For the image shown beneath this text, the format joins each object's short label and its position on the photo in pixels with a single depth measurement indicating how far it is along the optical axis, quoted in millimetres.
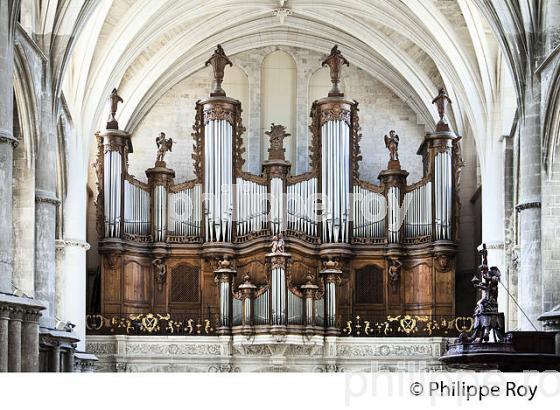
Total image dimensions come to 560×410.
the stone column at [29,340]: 27062
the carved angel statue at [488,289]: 26938
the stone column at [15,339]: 26203
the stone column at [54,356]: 31438
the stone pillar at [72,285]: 37062
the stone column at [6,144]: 26453
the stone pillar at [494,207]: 37594
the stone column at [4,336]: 25578
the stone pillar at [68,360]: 32875
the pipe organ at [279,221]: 39562
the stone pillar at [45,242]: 32469
